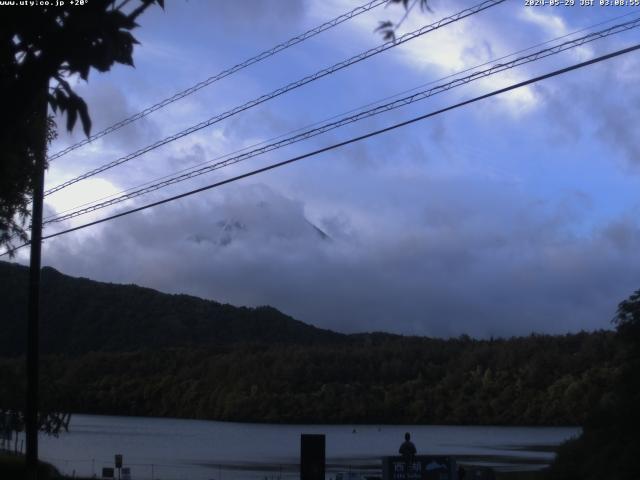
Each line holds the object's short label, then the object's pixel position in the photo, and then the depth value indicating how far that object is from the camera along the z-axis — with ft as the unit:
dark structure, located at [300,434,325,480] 58.70
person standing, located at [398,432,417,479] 70.33
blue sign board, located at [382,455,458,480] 70.03
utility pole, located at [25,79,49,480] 68.54
